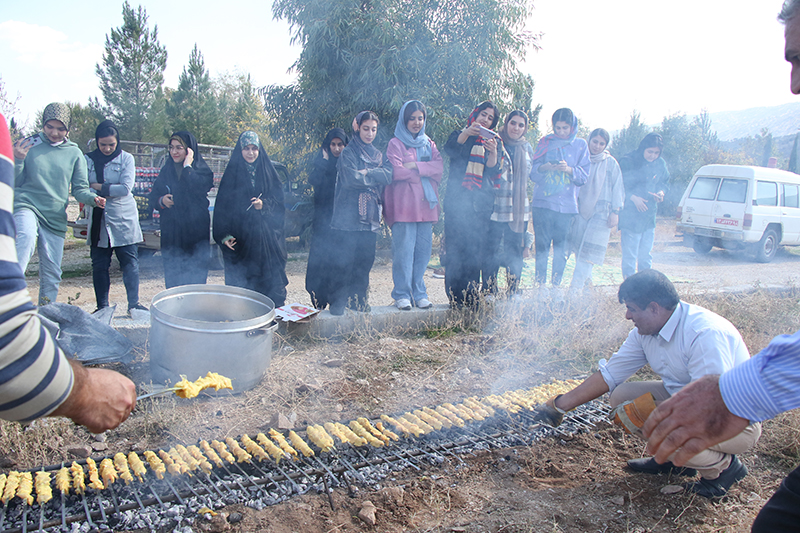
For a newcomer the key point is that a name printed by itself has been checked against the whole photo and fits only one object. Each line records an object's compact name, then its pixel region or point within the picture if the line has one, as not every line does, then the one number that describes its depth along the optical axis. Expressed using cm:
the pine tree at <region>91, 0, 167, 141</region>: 2895
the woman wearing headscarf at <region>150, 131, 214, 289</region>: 504
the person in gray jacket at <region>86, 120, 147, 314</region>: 464
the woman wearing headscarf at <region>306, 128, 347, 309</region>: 506
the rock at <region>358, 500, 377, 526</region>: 231
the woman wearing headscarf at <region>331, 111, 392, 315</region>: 480
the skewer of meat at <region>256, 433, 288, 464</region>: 267
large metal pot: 328
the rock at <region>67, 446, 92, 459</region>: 268
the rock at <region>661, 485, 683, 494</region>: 270
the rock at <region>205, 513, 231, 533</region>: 222
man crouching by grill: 256
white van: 1190
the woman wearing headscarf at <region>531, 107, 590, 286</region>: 559
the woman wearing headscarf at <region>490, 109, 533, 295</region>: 521
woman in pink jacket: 492
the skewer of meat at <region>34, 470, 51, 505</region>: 223
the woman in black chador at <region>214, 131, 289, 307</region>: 492
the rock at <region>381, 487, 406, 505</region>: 249
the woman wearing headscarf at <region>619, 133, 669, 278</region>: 662
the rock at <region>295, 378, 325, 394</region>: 361
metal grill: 225
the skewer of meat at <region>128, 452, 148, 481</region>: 247
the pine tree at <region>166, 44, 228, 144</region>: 2861
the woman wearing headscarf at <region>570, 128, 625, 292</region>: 599
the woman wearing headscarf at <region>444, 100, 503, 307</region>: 506
